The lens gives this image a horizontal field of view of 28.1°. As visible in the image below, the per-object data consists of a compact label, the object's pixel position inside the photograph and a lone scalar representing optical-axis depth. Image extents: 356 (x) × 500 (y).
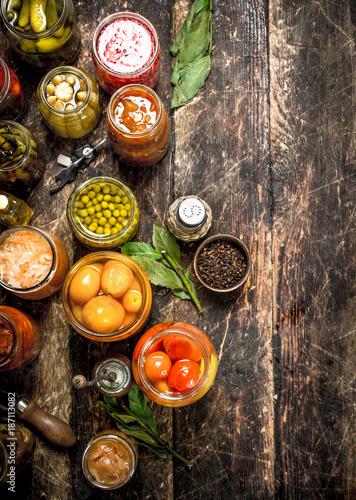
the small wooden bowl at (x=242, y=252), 0.90
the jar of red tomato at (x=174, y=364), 0.82
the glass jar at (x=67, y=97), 0.88
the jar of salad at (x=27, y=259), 0.87
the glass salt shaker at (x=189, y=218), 0.87
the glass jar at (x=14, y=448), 0.85
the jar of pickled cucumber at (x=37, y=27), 0.87
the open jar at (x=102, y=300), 0.83
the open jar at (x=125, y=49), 0.88
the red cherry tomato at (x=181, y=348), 0.83
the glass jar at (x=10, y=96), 0.88
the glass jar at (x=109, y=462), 0.86
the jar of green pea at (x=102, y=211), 0.88
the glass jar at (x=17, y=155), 0.88
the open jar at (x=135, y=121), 0.86
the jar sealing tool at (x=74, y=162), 0.92
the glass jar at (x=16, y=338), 0.85
